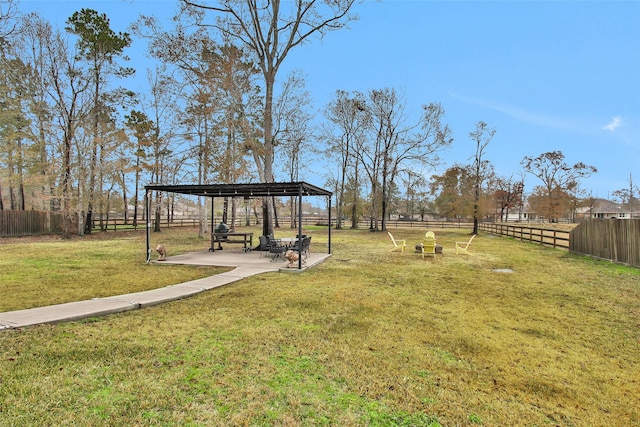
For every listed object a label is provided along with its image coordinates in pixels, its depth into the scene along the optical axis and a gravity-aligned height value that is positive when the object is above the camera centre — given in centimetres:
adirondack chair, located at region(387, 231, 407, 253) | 1339 -148
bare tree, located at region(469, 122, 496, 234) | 2525 +517
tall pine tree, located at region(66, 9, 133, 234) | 1822 +965
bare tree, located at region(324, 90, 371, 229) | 2841 +853
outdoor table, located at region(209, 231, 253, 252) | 1225 -88
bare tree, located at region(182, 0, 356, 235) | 1385 +815
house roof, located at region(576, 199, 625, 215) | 6251 +152
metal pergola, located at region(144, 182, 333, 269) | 951 +93
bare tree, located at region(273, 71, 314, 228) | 1941 +705
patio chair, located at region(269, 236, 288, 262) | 1001 -103
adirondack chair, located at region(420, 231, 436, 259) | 1178 -115
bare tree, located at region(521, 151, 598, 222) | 4397 +581
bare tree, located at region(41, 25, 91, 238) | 1731 +619
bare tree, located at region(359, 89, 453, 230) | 2634 +698
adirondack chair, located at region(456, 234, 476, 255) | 1297 -143
